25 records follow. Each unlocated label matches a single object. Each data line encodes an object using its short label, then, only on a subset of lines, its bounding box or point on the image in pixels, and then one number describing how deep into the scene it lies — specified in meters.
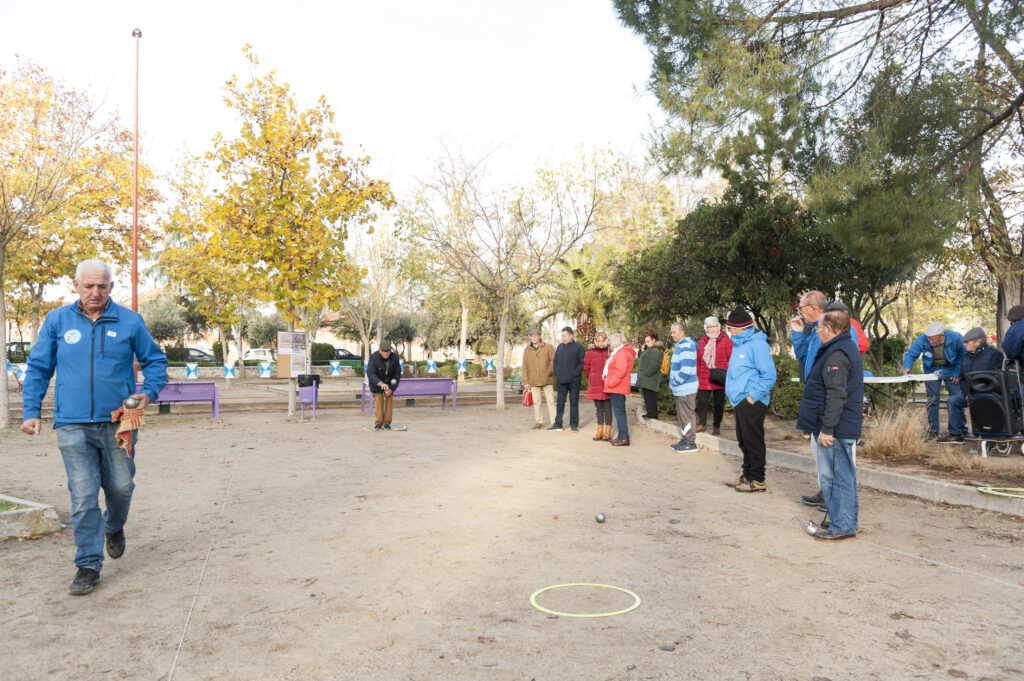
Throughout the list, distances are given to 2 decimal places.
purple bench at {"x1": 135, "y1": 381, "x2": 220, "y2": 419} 15.41
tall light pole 20.30
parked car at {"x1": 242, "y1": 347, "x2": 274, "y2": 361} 50.56
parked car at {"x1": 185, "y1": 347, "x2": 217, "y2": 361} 45.90
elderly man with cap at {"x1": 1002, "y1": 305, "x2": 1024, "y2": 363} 8.64
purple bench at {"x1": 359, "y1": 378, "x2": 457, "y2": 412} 17.61
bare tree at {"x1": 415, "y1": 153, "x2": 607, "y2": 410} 19.39
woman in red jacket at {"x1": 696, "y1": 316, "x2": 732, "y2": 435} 11.48
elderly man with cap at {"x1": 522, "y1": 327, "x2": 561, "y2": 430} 13.48
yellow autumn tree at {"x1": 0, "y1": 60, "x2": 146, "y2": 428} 13.12
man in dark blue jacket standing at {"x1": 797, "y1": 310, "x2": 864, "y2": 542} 5.59
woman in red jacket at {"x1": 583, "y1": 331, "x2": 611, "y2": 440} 12.01
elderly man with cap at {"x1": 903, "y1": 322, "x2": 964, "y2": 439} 10.31
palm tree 27.28
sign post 15.86
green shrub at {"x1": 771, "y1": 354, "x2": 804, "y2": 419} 13.63
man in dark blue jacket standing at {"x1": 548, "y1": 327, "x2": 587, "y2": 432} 12.80
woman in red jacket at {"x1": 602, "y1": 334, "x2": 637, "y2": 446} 11.20
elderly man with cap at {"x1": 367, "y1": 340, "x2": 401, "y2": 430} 13.43
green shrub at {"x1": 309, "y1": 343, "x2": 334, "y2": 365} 49.37
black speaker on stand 8.72
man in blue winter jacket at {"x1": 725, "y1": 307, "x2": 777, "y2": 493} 7.28
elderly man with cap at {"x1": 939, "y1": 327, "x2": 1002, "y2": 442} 9.38
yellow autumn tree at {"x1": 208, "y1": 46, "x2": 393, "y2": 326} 14.79
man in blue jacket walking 4.59
